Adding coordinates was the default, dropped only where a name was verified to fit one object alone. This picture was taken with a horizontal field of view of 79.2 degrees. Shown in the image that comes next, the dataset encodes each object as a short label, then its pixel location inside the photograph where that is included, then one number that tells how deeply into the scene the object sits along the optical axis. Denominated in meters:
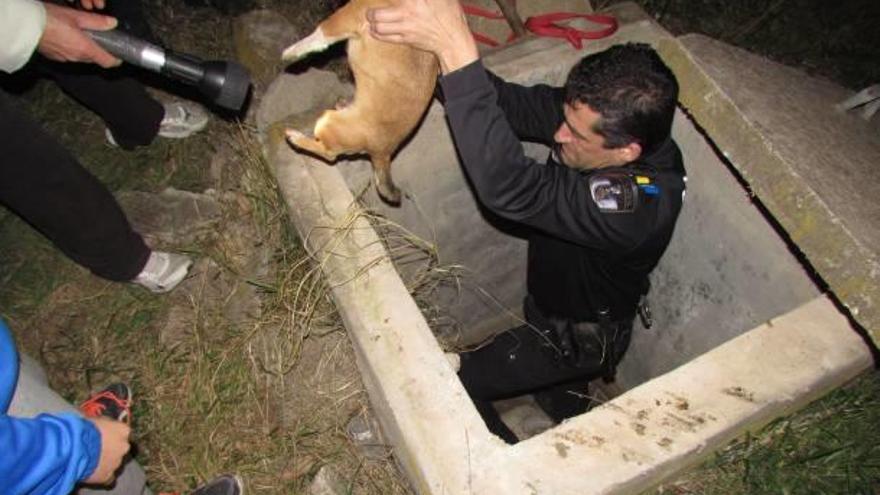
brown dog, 1.89
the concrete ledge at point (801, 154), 1.86
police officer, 1.78
